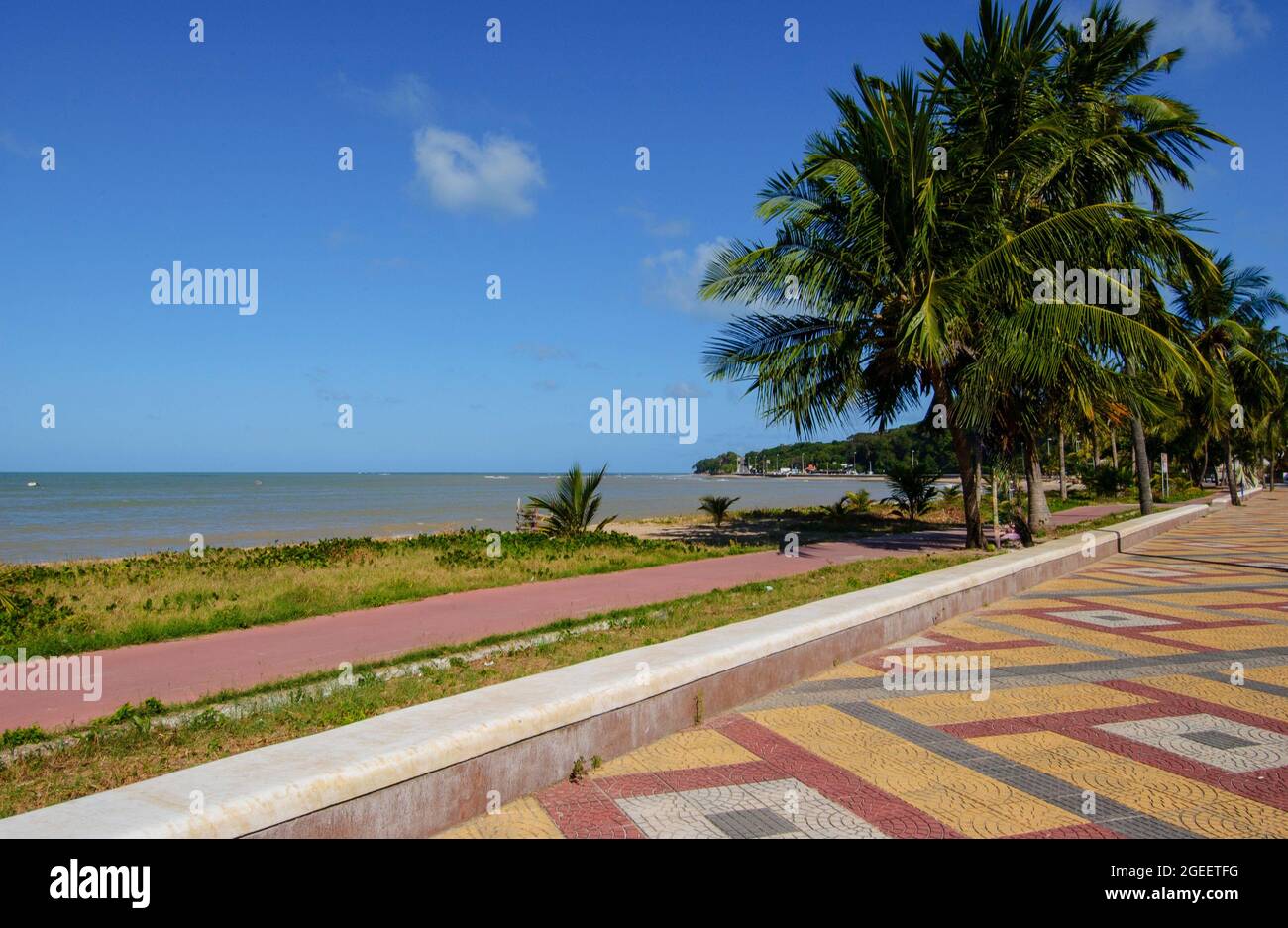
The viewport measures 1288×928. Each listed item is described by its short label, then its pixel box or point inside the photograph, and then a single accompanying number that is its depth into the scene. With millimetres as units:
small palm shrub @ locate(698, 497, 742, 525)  21773
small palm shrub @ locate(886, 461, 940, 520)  21125
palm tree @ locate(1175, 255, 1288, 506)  24688
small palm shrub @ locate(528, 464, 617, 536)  15781
